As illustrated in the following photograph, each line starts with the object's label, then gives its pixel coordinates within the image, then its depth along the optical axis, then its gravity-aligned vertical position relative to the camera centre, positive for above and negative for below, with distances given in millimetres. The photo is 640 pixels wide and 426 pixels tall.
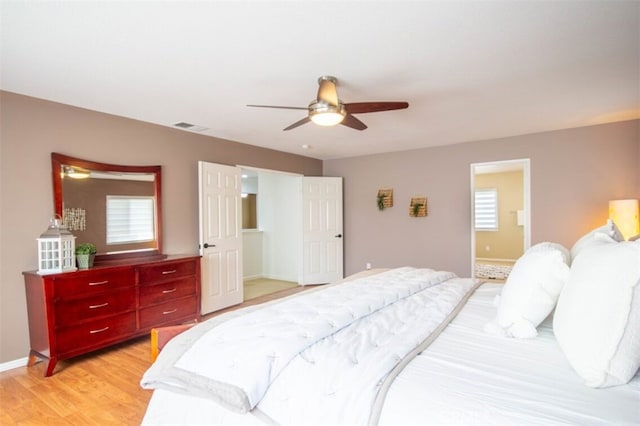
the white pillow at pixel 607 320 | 1017 -367
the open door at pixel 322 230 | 5957 -382
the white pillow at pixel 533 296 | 1463 -402
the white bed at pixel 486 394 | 950 -590
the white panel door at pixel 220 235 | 4301 -337
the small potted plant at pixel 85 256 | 3061 -411
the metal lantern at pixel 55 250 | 2801 -324
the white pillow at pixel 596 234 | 1793 -163
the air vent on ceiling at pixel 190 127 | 4016 +1059
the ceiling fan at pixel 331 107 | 2473 +813
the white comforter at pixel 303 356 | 1142 -585
